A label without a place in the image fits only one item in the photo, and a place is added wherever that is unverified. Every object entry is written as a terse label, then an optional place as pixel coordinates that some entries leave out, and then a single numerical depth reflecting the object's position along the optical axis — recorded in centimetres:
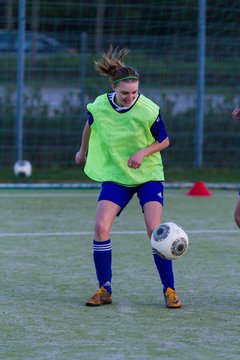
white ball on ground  2805
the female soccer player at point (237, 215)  1405
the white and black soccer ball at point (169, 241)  1280
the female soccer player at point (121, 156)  1337
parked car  3128
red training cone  2592
